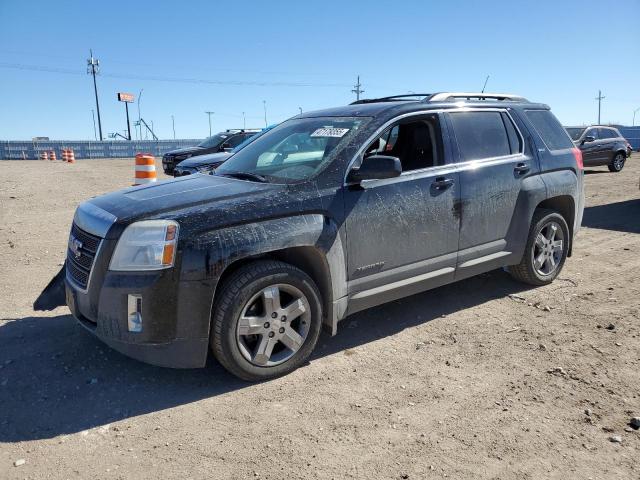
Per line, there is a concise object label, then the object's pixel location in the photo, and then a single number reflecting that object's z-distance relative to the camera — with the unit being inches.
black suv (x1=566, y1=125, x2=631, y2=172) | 669.3
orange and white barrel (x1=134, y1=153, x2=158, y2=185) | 317.7
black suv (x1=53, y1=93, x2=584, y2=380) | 120.3
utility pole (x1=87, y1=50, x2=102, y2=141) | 2554.1
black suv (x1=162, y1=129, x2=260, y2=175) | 618.9
